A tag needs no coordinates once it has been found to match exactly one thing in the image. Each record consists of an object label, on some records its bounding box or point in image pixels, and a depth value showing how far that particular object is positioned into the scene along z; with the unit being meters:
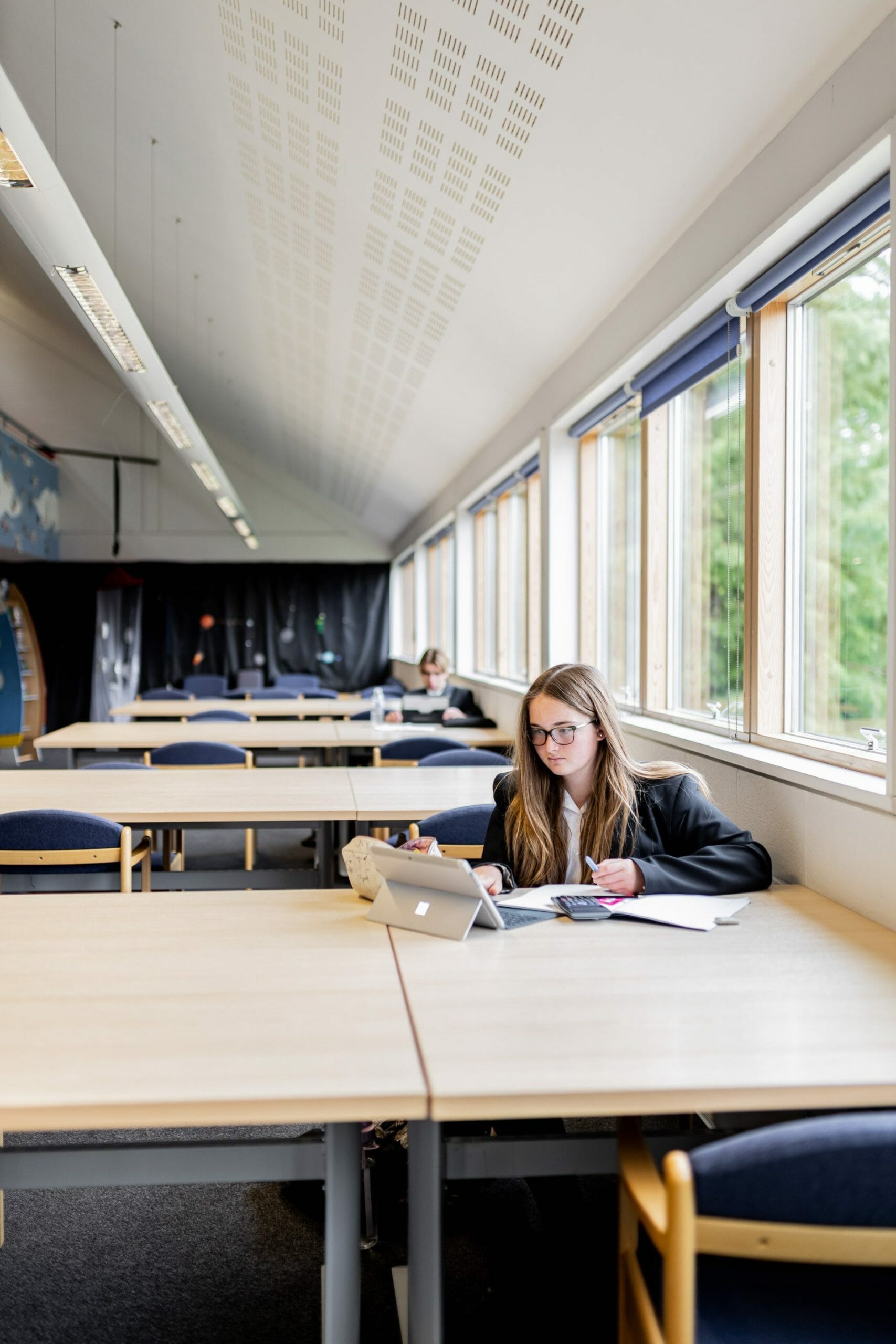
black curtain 13.09
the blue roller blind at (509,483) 5.45
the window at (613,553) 4.38
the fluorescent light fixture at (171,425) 6.01
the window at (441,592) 8.69
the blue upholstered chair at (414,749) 4.93
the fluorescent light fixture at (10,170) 2.72
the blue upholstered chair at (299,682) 11.42
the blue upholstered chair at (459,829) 2.81
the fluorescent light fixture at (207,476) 7.71
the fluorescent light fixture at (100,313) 3.77
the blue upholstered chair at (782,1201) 0.95
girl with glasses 2.18
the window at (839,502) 2.33
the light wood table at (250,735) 5.00
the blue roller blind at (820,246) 2.14
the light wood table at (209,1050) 1.15
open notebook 1.91
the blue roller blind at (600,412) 3.96
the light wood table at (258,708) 6.98
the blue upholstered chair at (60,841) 2.82
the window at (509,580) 5.99
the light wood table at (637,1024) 1.19
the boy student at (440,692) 6.34
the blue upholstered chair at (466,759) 4.45
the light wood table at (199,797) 3.06
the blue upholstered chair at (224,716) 6.58
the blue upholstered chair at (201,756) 4.66
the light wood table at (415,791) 3.16
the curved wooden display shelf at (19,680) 11.70
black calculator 1.93
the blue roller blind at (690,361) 2.97
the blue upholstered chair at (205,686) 12.12
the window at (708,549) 2.96
